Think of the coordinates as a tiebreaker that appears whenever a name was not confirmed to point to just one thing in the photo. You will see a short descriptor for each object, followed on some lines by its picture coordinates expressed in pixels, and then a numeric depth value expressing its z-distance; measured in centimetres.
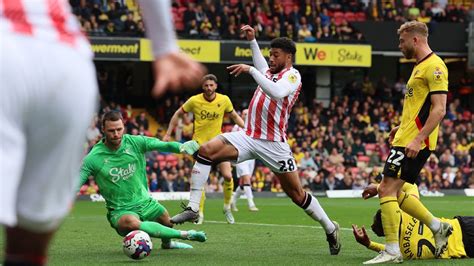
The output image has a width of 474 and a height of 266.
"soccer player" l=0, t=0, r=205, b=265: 577
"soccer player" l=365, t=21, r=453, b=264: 1741
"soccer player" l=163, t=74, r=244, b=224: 3231
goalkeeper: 1859
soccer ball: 1755
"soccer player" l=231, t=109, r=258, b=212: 3966
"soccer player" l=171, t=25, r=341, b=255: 2011
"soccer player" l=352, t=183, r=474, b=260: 1809
